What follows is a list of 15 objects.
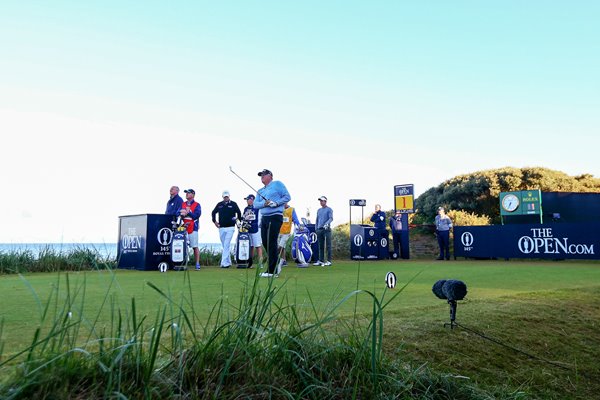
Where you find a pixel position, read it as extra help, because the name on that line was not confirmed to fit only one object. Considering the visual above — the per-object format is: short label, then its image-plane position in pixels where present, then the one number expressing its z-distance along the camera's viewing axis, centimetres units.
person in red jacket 1457
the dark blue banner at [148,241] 1458
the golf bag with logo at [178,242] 1441
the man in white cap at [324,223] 1798
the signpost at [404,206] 2269
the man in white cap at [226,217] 1503
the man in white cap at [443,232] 2130
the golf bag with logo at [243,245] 1496
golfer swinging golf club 1062
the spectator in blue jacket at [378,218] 2298
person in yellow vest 1577
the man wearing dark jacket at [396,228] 2277
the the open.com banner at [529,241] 1880
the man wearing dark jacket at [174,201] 1508
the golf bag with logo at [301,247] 1645
